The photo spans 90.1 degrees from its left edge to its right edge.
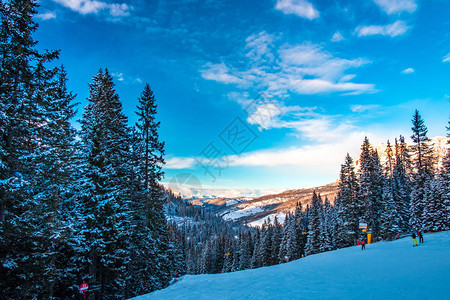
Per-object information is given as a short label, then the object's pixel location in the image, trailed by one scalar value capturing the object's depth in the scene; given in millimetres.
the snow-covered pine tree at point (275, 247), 51750
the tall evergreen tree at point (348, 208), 36156
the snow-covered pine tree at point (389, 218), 33000
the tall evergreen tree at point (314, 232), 42844
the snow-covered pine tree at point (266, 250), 53556
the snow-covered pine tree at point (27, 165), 10656
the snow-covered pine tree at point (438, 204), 28250
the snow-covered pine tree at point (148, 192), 19969
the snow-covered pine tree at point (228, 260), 62797
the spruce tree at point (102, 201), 15445
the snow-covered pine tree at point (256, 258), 55750
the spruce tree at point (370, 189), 34125
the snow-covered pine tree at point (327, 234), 40562
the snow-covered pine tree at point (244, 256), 59038
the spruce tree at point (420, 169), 32375
